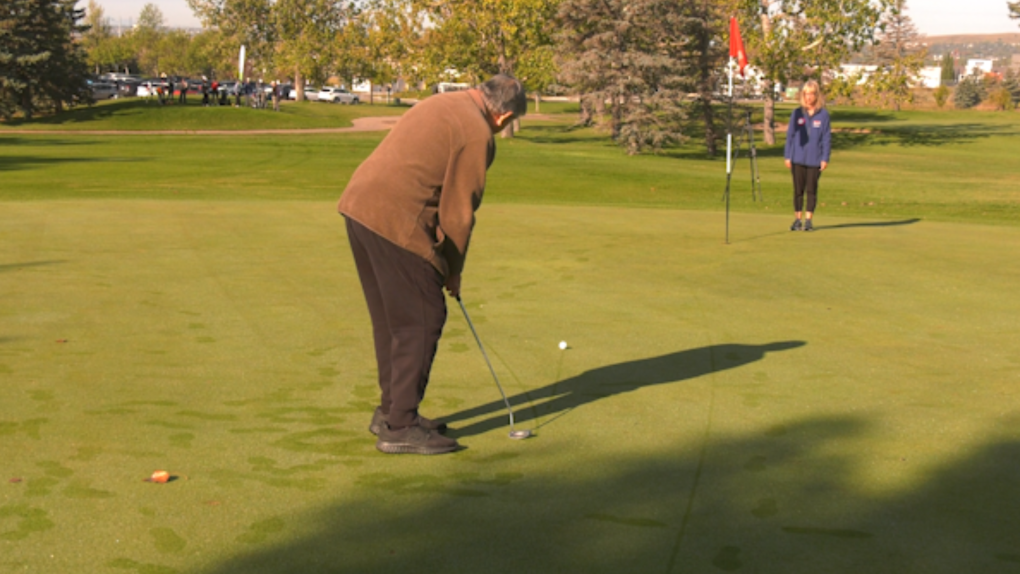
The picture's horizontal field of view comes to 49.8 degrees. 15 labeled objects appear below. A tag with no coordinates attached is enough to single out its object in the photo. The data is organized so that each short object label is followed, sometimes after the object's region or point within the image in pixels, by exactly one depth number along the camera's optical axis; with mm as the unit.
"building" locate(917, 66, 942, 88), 192250
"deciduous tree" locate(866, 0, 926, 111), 46938
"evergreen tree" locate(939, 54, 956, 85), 194875
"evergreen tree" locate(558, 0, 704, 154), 39812
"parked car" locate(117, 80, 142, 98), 92631
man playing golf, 5172
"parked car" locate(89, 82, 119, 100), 82625
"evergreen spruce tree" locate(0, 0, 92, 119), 53406
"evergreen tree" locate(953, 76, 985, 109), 108550
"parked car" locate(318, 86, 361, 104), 100812
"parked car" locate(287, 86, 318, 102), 104562
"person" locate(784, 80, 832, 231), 14758
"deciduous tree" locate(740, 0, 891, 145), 45875
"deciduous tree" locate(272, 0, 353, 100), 83938
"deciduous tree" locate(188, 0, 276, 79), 98750
